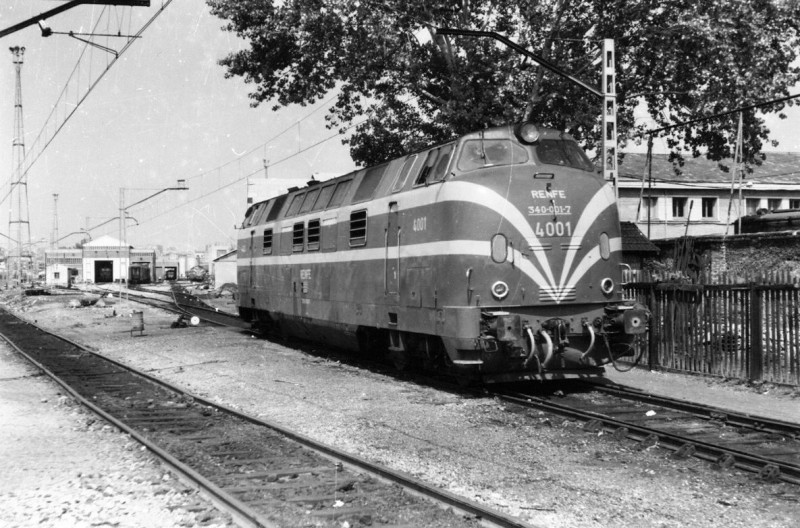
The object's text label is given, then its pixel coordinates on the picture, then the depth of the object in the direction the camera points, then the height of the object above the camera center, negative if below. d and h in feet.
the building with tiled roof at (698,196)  128.67 +12.65
